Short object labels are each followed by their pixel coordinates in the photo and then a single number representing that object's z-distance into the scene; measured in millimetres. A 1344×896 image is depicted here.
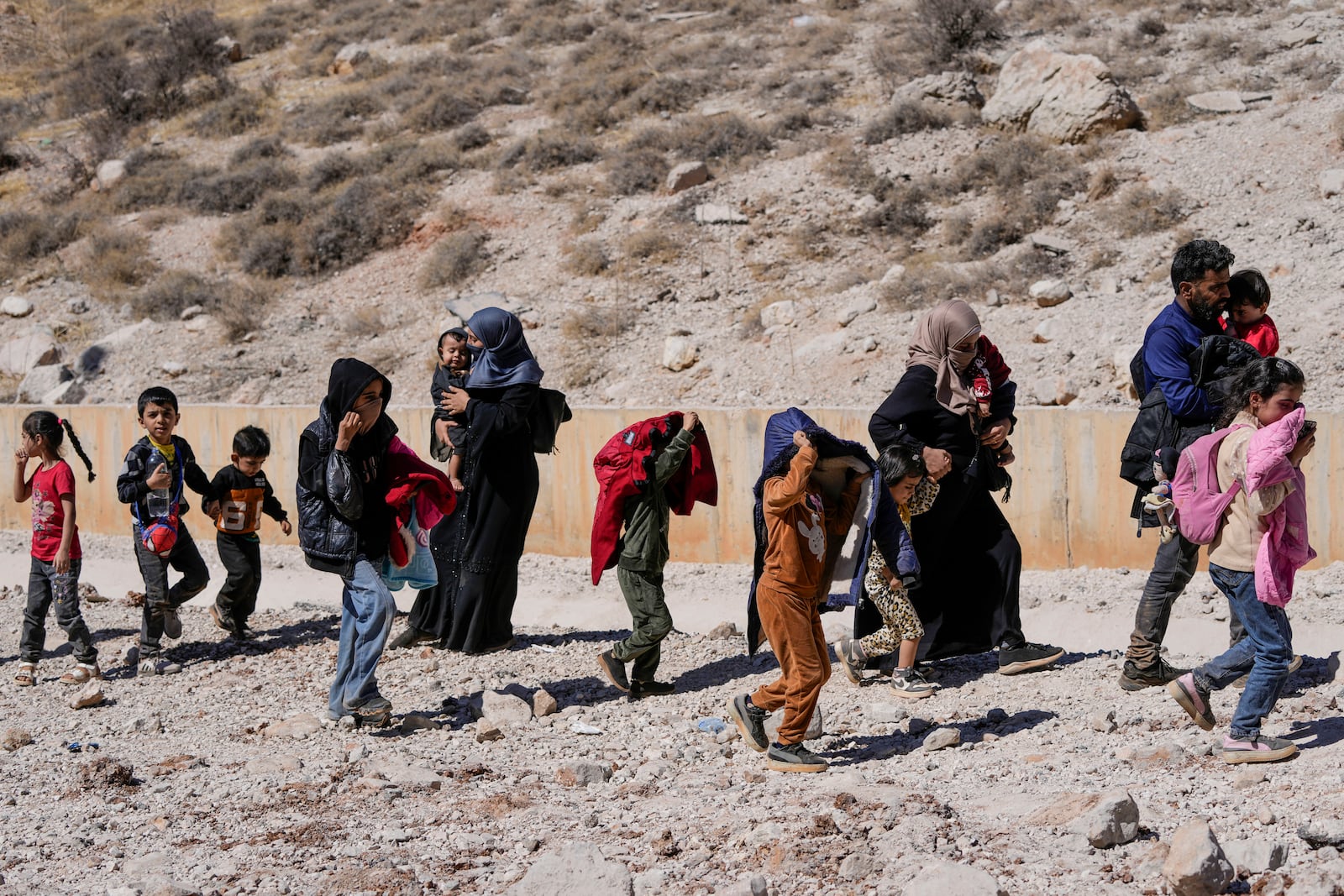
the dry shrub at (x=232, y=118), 28188
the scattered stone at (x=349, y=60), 30797
